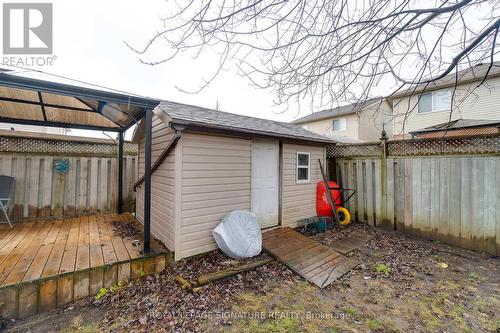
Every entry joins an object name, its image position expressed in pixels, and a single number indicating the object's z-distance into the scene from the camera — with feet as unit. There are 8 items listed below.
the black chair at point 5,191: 14.34
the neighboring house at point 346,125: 51.75
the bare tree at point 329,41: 7.04
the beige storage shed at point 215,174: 12.18
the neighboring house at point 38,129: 38.36
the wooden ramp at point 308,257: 11.64
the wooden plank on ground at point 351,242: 15.28
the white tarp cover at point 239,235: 12.67
